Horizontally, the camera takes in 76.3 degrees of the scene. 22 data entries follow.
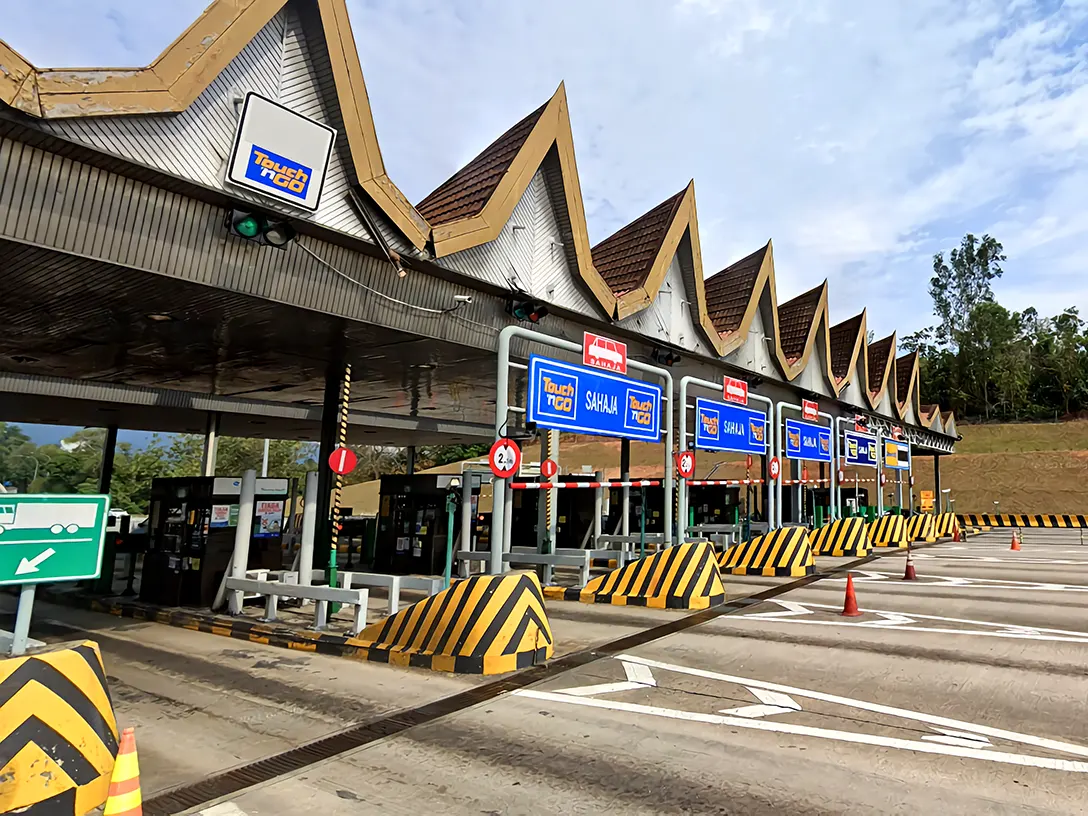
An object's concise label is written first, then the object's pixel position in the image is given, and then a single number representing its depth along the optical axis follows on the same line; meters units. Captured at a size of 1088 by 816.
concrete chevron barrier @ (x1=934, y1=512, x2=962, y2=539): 28.30
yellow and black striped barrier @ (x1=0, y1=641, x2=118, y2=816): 3.61
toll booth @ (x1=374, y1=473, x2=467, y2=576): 15.07
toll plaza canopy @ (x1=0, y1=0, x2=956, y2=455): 6.21
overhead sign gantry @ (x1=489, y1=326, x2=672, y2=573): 8.38
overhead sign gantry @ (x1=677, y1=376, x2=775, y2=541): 13.73
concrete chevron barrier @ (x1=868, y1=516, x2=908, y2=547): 22.47
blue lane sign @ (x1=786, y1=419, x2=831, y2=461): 17.75
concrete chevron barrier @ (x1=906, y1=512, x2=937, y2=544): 26.03
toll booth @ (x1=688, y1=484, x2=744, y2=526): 22.09
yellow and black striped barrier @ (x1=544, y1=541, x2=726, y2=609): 10.75
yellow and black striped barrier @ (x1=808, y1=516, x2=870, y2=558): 19.53
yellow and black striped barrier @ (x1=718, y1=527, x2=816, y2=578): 14.97
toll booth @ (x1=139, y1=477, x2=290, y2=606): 10.57
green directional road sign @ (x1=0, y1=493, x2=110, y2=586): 4.24
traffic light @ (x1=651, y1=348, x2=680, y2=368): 14.29
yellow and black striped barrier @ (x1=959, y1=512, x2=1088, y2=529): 37.78
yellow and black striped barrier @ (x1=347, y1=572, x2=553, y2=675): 6.93
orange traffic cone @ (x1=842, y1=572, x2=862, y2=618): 9.98
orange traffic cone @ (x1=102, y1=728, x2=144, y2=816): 2.97
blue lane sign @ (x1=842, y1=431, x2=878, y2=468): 21.42
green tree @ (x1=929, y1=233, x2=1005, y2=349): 77.69
